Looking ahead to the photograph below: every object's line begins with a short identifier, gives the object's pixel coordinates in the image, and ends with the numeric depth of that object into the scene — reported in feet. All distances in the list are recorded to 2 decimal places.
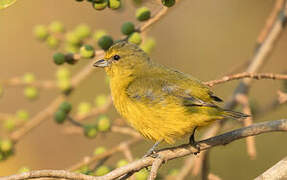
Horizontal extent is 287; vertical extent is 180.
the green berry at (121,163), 21.58
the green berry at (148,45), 28.81
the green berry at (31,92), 29.25
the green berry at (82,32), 27.50
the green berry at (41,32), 28.37
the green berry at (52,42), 28.32
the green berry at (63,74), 28.17
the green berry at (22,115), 27.30
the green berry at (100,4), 20.29
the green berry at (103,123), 24.95
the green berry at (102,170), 21.13
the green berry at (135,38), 22.12
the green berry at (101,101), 28.90
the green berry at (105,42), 22.88
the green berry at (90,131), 25.14
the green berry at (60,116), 25.18
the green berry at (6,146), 24.70
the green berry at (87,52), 21.85
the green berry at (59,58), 22.49
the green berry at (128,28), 22.57
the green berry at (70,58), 22.77
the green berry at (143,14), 22.38
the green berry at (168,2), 19.60
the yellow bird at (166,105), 21.77
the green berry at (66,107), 25.35
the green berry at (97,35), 25.92
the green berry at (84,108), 28.14
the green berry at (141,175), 20.83
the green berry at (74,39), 27.40
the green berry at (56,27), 28.09
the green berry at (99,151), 23.68
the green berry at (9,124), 27.04
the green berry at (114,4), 20.44
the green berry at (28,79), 28.15
